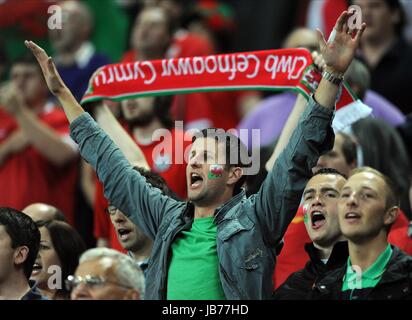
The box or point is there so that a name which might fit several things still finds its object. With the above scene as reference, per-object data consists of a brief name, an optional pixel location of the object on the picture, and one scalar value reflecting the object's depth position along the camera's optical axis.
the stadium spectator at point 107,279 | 12.76
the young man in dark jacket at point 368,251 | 12.40
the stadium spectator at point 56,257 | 14.19
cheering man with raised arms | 11.91
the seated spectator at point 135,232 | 14.24
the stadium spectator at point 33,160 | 19.00
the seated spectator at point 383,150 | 16.67
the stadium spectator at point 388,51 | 19.20
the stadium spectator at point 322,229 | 13.27
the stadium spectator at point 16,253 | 13.11
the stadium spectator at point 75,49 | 20.94
